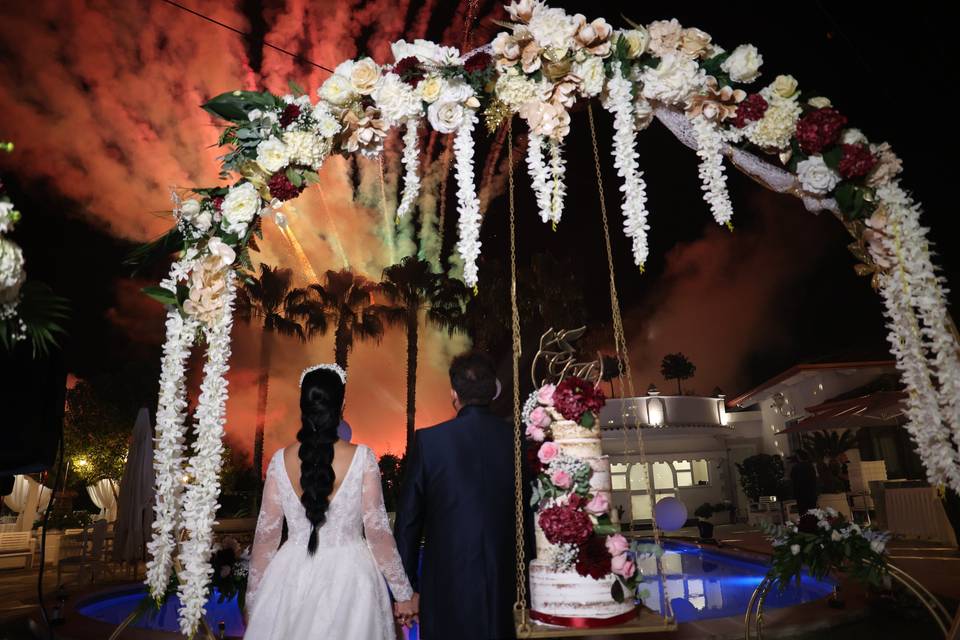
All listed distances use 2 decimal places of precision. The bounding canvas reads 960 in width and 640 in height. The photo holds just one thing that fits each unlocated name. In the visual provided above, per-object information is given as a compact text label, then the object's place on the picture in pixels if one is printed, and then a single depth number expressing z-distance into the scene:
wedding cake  3.11
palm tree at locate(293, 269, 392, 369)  23.25
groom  3.35
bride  3.32
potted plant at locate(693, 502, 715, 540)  21.12
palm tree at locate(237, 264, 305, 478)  23.09
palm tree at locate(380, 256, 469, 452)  22.41
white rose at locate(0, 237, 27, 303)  2.53
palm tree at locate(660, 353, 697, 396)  28.16
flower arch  3.49
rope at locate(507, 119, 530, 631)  3.03
